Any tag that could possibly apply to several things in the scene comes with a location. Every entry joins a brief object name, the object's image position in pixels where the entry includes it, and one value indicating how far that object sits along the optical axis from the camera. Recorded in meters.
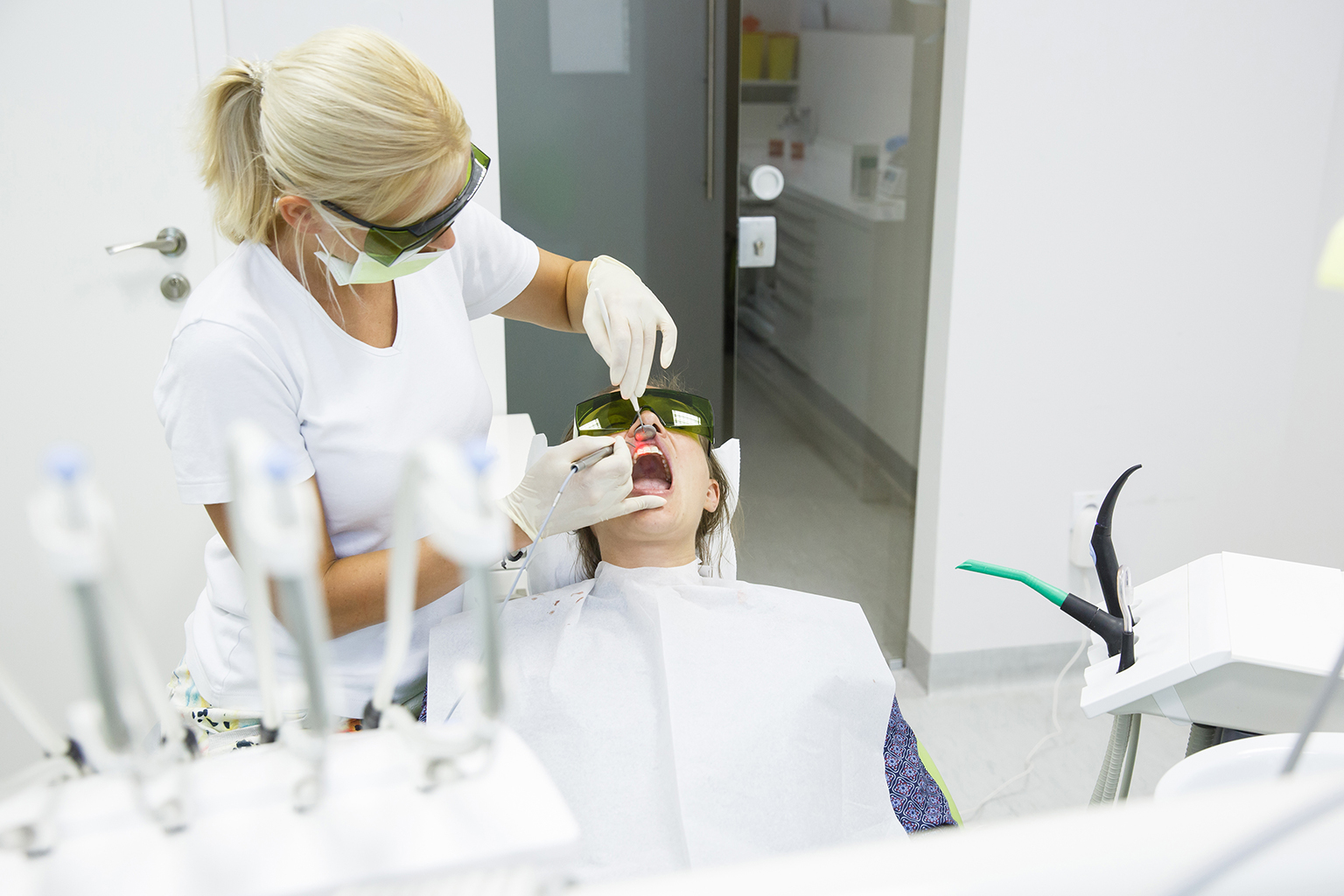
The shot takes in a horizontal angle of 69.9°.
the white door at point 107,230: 1.83
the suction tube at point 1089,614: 1.04
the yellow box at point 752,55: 2.15
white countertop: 2.25
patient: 1.21
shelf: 2.19
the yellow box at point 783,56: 2.16
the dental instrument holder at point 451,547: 0.40
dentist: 1.03
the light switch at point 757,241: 2.28
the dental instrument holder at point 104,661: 0.36
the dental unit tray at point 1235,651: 0.90
